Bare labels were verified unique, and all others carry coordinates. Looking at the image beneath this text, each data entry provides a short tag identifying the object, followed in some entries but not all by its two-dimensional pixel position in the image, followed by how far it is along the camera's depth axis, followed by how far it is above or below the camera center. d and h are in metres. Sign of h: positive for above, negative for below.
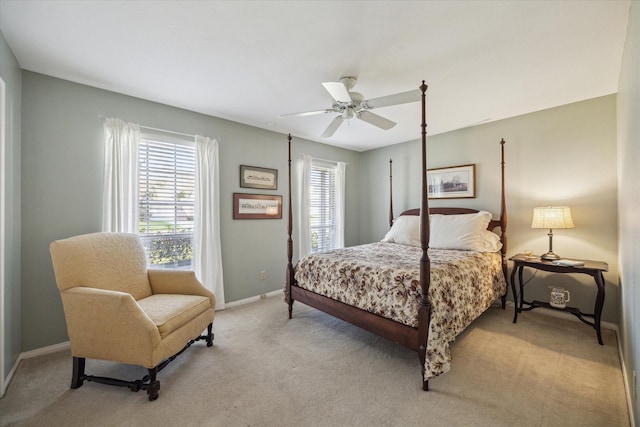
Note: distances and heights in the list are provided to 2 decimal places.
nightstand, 2.50 -0.59
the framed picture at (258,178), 3.75 +0.52
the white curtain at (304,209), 4.34 +0.07
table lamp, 2.80 -0.08
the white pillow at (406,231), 3.83 -0.28
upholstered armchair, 1.80 -0.73
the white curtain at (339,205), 4.98 +0.15
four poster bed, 1.96 -0.63
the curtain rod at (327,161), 4.61 +0.95
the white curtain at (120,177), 2.67 +0.38
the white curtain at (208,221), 3.30 -0.09
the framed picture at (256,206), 3.69 +0.11
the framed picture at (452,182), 3.90 +0.46
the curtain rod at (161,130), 2.68 +0.96
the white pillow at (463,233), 3.27 -0.26
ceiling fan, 2.16 +0.98
